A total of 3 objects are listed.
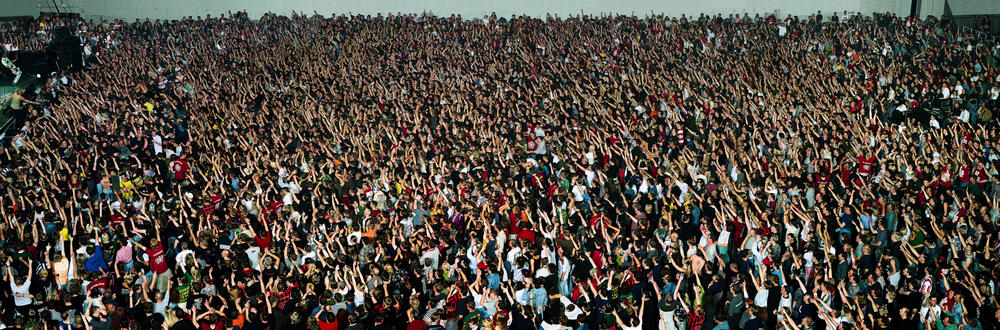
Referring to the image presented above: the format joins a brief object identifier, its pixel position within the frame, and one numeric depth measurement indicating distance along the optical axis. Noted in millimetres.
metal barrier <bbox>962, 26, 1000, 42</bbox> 24938
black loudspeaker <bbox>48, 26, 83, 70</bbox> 26688
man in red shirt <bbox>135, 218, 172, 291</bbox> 9742
